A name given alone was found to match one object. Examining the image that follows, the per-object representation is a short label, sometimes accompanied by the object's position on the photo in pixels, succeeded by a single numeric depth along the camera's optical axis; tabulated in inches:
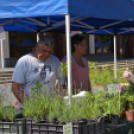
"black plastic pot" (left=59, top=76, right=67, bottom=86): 230.3
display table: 194.6
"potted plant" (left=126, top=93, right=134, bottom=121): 225.1
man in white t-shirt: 245.8
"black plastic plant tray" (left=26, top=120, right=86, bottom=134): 172.1
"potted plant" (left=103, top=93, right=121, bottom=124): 207.5
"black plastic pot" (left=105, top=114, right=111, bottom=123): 210.2
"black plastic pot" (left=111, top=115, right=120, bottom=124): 207.2
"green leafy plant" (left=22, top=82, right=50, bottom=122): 185.7
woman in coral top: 286.2
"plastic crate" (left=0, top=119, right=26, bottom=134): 180.2
